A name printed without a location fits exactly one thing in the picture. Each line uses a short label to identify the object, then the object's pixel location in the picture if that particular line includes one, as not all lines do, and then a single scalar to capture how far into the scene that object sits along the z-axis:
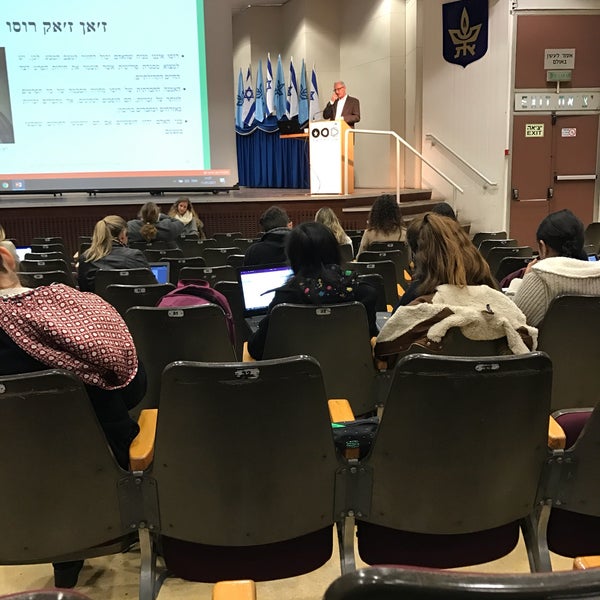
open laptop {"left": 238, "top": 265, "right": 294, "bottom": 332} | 3.30
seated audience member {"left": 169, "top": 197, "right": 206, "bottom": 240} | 7.80
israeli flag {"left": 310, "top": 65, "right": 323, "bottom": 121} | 11.93
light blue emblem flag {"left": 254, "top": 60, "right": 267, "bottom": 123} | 13.39
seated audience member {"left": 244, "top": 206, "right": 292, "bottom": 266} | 4.02
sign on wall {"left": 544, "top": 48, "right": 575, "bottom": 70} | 8.65
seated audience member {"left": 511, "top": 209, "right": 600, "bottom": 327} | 2.54
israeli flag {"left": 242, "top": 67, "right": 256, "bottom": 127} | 13.55
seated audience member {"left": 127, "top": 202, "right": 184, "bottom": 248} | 6.41
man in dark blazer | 9.92
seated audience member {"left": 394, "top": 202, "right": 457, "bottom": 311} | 2.42
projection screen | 7.98
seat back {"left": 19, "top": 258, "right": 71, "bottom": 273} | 4.51
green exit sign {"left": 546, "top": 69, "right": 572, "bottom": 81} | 8.70
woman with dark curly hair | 5.20
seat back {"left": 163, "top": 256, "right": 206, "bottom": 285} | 4.33
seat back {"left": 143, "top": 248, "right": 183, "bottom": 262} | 5.07
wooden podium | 8.41
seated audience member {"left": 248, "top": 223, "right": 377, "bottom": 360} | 2.47
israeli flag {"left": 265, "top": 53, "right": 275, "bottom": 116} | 13.12
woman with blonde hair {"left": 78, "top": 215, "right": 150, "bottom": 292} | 4.06
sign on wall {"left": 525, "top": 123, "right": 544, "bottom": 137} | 8.85
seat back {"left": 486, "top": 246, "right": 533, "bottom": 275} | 4.45
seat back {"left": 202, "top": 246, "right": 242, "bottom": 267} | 4.89
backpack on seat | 2.65
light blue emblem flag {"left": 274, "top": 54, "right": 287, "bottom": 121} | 12.87
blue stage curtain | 12.91
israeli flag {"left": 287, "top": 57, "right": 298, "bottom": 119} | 12.38
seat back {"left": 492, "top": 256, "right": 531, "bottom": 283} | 3.98
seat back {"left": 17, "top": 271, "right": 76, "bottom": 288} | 3.56
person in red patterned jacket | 1.49
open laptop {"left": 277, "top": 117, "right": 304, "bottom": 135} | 11.02
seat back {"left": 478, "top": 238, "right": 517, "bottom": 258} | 5.14
